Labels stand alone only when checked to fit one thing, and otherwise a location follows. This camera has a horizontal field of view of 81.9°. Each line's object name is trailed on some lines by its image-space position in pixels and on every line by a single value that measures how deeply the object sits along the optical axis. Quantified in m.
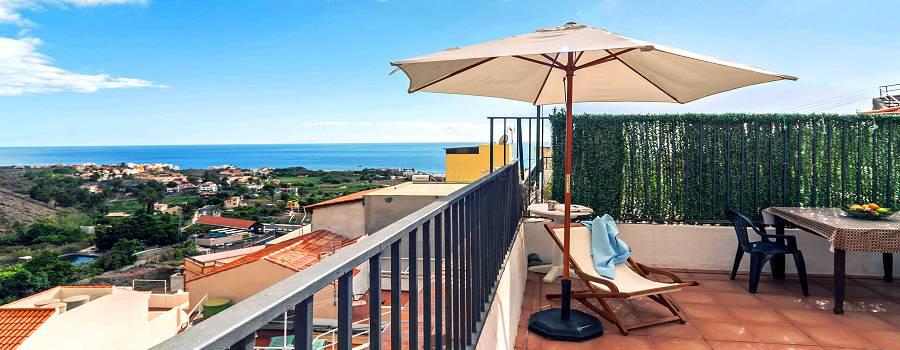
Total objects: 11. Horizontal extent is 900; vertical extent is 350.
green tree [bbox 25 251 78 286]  40.94
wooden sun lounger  3.78
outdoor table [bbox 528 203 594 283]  4.96
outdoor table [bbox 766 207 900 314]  4.15
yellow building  18.48
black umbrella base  3.65
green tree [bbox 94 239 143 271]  45.03
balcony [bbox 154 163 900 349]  0.75
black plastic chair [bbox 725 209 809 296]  4.78
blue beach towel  4.21
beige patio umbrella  2.53
